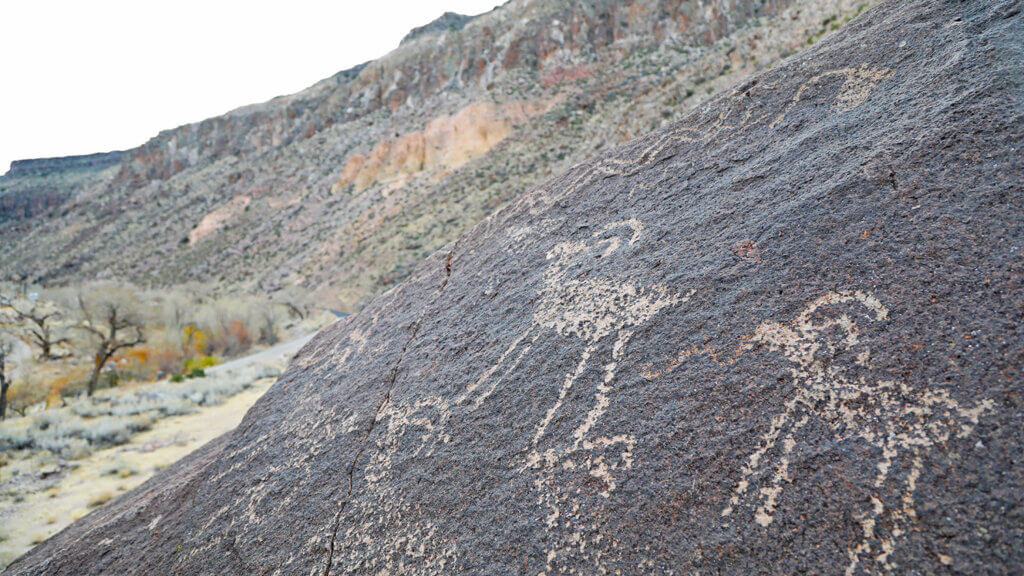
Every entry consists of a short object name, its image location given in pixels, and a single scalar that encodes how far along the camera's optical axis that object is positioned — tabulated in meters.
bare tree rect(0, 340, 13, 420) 11.93
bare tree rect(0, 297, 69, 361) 19.50
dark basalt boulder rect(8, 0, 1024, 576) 1.27
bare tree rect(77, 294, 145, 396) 15.86
